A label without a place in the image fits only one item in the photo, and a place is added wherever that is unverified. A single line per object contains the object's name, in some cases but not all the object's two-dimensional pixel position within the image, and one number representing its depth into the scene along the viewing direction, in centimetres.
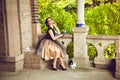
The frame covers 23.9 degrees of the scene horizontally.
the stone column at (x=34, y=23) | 914
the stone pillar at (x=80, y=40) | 836
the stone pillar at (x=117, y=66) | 736
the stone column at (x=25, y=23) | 847
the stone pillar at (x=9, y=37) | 786
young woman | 827
